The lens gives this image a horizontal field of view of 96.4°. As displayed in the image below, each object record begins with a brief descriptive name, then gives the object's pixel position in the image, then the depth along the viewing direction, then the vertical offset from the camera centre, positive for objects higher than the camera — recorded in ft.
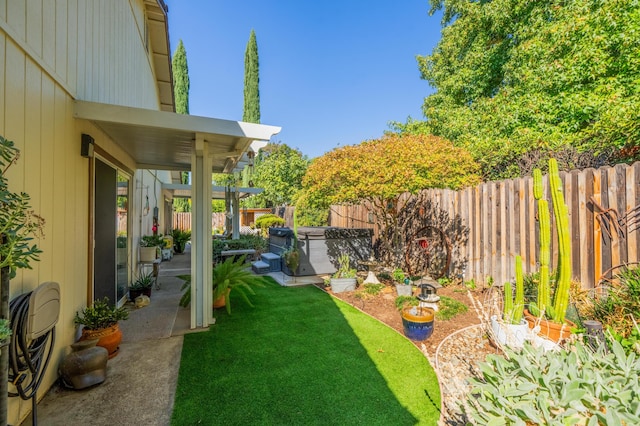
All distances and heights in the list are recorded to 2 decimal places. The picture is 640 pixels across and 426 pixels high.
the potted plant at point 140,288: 17.61 -4.43
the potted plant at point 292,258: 23.15 -3.44
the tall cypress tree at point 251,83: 88.94 +41.65
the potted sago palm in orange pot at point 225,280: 15.48 -3.62
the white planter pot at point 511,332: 9.73 -4.23
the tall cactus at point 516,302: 10.79 -3.39
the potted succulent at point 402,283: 18.04 -4.44
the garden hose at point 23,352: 6.19 -3.11
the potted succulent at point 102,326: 10.53 -4.11
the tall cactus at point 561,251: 10.62 -1.38
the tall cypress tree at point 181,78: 69.51 +33.95
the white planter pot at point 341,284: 19.51 -4.68
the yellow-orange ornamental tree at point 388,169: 17.16 +2.88
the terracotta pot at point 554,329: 9.98 -4.06
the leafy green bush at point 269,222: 52.75 -1.10
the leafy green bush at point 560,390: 3.93 -2.67
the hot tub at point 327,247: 24.18 -2.72
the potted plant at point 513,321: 10.14 -3.97
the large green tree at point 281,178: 63.77 +8.60
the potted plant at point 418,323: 12.19 -4.60
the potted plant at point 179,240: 40.27 -3.33
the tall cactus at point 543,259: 11.03 -1.71
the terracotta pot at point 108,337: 10.48 -4.48
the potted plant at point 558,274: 10.38 -2.27
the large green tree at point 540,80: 20.67 +12.93
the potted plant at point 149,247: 20.68 -2.27
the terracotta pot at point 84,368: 8.80 -4.72
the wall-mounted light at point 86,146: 11.11 +2.78
